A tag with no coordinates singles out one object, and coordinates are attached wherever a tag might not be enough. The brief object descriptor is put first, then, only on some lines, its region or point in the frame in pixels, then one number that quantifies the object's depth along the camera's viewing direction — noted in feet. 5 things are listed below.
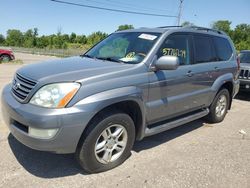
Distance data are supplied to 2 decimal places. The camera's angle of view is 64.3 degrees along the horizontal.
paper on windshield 10.27
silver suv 7.39
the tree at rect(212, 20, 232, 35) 208.59
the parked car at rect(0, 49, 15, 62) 45.38
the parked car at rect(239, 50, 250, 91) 20.65
